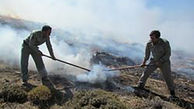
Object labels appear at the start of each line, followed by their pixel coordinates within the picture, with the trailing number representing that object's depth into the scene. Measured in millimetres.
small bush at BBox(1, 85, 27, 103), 3549
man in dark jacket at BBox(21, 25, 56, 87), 3873
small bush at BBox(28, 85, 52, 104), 3512
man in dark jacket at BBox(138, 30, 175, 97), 3853
